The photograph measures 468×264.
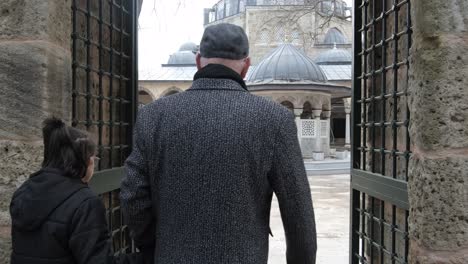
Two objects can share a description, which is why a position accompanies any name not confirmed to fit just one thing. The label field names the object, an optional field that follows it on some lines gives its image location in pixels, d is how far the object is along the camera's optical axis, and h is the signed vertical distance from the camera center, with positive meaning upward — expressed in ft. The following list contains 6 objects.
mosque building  68.80 +10.36
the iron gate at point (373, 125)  9.81 +0.20
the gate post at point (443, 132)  6.15 +0.04
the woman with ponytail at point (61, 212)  5.37 -0.87
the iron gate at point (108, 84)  9.35 +1.02
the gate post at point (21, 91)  7.06 +0.59
